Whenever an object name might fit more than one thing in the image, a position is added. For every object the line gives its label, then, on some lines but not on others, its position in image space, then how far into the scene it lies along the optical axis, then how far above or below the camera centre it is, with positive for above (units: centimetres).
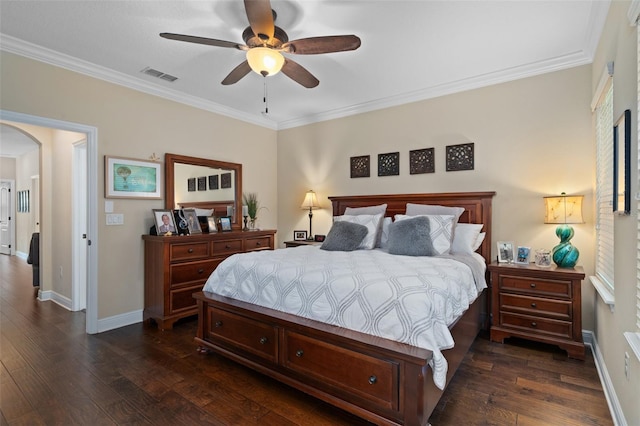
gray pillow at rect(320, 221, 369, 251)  334 -29
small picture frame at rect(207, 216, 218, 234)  425 -18
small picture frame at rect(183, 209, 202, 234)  390 -12
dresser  339 -67
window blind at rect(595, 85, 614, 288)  231 +18
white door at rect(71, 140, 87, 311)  398 -22
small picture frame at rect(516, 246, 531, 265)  306 -45
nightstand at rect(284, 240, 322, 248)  451 -48
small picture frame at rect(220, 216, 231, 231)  443 -17
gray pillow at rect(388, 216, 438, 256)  297 -27
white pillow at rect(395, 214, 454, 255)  309 -23
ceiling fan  213 +121
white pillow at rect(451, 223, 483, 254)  326 -30
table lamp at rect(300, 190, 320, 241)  483 +13
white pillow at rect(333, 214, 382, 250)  346 -16
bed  165 -94
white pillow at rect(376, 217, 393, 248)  362 -28
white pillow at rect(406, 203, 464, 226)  343 +0
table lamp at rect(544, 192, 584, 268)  285 -9
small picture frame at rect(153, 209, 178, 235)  362 -13
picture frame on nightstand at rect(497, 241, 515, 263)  317 -44
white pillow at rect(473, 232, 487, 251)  342 -33
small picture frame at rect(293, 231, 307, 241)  505 -41
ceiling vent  336 +151
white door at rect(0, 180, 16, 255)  848 -15
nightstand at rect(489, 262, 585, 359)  267 -86
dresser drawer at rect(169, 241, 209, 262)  346 -46
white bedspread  173 -53
